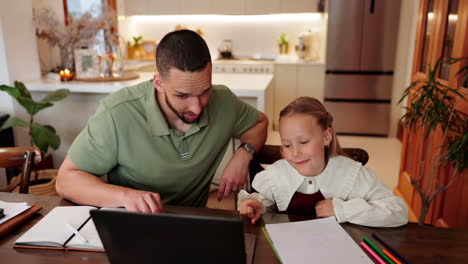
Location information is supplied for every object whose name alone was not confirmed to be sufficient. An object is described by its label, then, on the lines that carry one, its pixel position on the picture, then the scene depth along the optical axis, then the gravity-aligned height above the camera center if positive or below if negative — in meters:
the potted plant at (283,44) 5.40 +0.02
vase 3.05 -0.09
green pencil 0.86 -0.46
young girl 1.20 -0.40
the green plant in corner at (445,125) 1.75 -0.37
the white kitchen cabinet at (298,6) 5.03 +0.51
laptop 0.67 -0.33
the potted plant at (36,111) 2.31 -0.39
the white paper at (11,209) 1.07 -0.46
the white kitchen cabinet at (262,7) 5.11 +0.51
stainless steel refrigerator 4.56 -0.20
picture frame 2.96 -0.14
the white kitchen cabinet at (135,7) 5.45 +0.53
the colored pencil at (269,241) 0.89 -0.47
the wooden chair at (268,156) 1.43 -0.42
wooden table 0.90 -0.47
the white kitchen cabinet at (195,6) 5.32 +0.53
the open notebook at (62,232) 0.94 -0.46
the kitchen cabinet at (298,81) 4.93 -0.43
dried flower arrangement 2.93 +0.10
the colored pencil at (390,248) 0.86 -0.46
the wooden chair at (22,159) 1.43 -0.41
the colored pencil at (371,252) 0.87 -0.47
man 1.18 -0.32
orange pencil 0.85 -0.46
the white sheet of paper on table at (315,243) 0.88 -0.46
